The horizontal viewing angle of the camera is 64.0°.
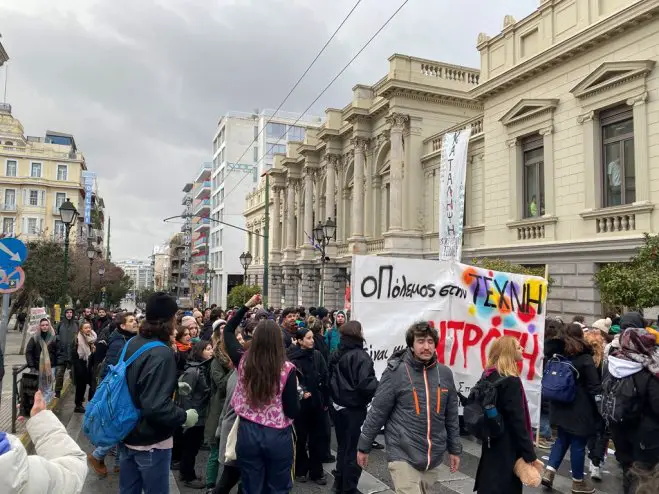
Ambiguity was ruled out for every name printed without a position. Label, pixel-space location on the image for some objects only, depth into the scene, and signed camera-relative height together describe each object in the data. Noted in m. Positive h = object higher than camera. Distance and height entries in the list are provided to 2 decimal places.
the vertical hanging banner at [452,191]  19.42 +3.26
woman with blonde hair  4.04 -1.22
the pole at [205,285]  65.72 -1.16
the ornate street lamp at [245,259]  29.20 +0.98
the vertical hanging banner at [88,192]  84.89 +13.90
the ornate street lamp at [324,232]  20.59 +1.78
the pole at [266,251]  24.58 +1.21
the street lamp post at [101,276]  40.69 -0.09
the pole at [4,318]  7.21 -0.63
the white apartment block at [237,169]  69.94 +14.48
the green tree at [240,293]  40.25 -1.36
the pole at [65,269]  15.47 +0.16
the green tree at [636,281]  9.59 -0.01
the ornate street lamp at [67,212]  15.23 +1.81
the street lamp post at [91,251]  28.92 +1.30
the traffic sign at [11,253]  6.97 +0.28
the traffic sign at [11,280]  6.93 -0.08
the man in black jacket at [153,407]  3.65 -0.91
